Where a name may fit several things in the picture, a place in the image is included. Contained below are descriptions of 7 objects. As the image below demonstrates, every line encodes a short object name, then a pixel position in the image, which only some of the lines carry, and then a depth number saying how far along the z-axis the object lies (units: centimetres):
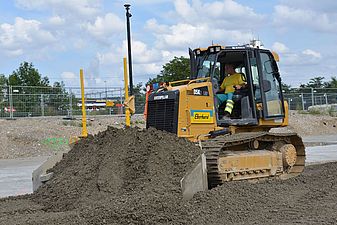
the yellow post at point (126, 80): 1090
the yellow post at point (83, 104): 1142
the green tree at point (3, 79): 4396
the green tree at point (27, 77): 4059
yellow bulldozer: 983
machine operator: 1062
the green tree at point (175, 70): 3326
